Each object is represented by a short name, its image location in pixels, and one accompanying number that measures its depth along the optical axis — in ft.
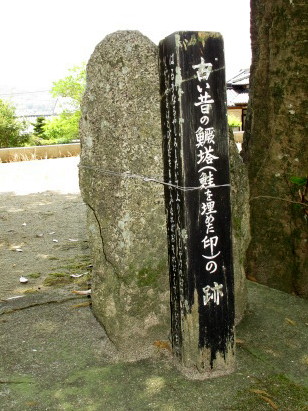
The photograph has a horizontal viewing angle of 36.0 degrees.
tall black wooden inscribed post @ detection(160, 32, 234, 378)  9.54
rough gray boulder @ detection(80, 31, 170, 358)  10.62
